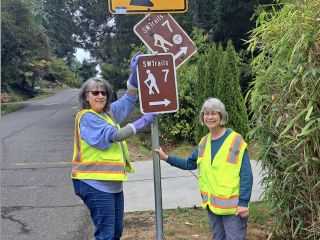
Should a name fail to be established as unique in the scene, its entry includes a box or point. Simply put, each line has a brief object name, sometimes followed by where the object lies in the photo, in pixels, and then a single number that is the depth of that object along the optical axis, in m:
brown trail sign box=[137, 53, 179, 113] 2.82
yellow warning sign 2.96
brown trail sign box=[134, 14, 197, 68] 3.09
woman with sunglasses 2.70
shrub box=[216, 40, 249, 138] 7.58
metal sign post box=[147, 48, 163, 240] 2.93
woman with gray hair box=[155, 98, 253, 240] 2.61
